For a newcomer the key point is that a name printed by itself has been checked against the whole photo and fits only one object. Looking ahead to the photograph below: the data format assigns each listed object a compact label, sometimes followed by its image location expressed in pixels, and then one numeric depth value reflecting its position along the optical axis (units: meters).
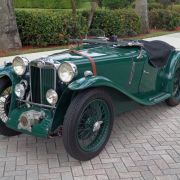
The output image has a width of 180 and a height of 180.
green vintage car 3.66
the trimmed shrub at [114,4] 20.96
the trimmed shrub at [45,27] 10.43
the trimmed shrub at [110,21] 12.72
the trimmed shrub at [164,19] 16.45
